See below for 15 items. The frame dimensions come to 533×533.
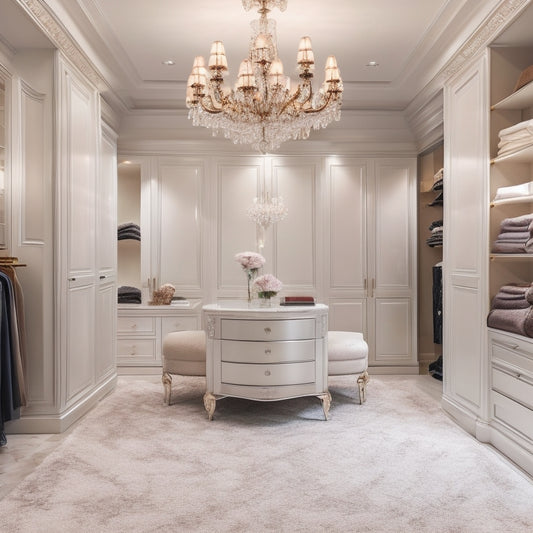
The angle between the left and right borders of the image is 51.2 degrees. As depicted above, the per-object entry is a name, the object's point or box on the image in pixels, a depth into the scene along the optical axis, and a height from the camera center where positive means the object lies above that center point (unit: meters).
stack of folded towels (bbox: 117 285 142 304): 5.59 -0.31
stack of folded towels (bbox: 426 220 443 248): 5.29 +0.30
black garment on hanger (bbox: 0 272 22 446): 3.09 -0.52
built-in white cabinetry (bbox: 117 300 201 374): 5.43 -0.64
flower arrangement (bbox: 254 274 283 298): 4.15 -0.16
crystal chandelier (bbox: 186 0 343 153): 3.37 +1.09
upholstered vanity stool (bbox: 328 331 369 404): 4.21 -0.71
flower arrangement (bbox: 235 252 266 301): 4.25 +0.03
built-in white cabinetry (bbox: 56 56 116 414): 3.66 +0.18
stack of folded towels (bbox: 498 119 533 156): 3.08 +0.74
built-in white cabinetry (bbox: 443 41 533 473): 3.10 +0.04
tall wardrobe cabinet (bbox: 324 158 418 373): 5.72 +0.20
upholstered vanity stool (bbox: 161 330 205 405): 4.20 -0.69
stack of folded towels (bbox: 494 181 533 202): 3.17 +0.43
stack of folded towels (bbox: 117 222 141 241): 5.79 +0.35
